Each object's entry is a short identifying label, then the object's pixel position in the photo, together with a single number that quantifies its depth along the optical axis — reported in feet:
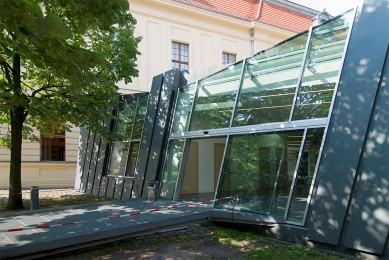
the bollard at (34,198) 34.50
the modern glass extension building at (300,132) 21.30
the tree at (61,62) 14.46
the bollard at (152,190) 37.93
